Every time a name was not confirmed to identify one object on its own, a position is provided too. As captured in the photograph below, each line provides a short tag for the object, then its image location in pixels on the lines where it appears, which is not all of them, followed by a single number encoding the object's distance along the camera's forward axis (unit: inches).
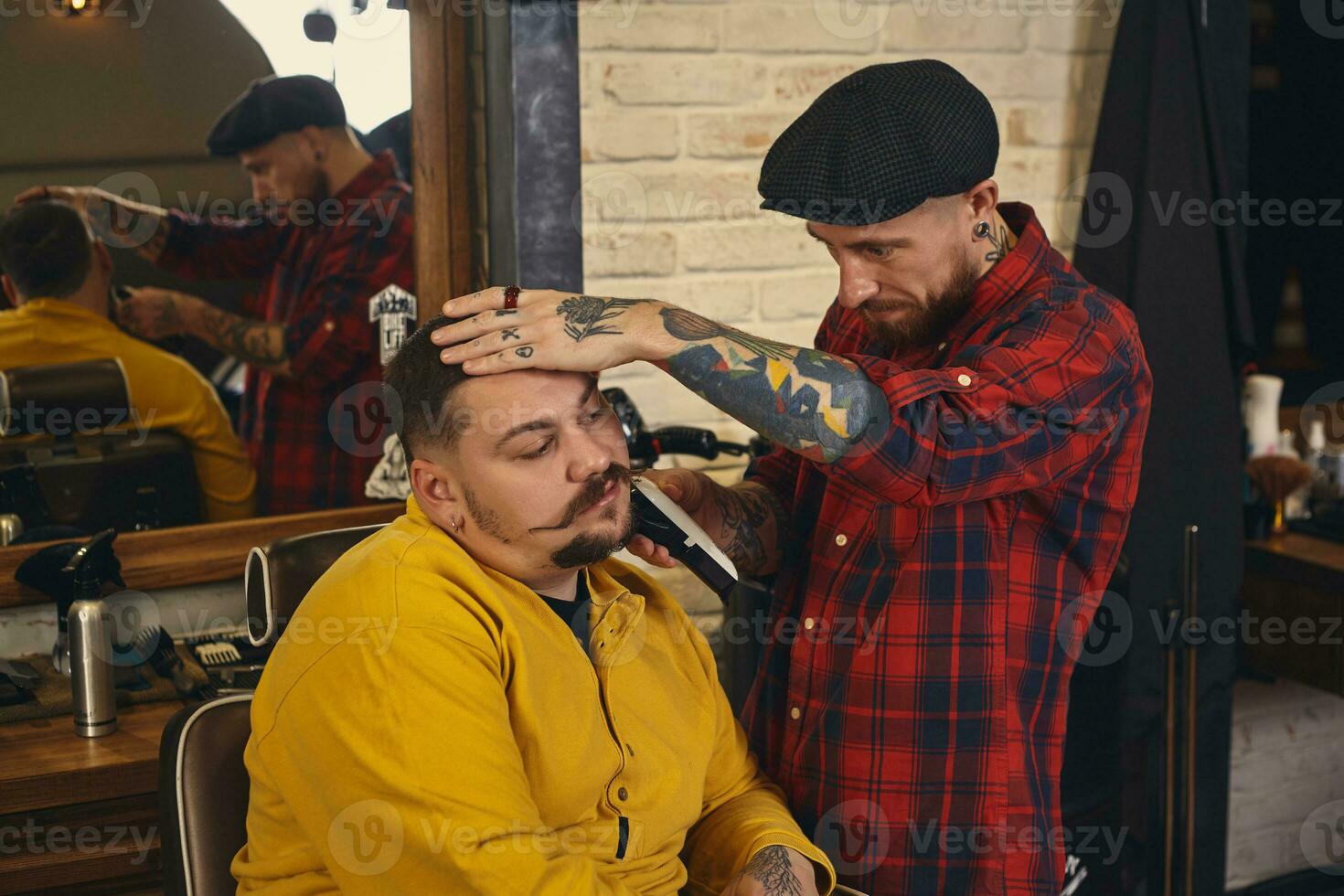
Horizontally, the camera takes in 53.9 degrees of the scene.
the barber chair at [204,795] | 57.5
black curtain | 95.5
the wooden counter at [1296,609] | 98.5
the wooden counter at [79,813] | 68.9
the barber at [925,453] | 56.8
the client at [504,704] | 51.7
